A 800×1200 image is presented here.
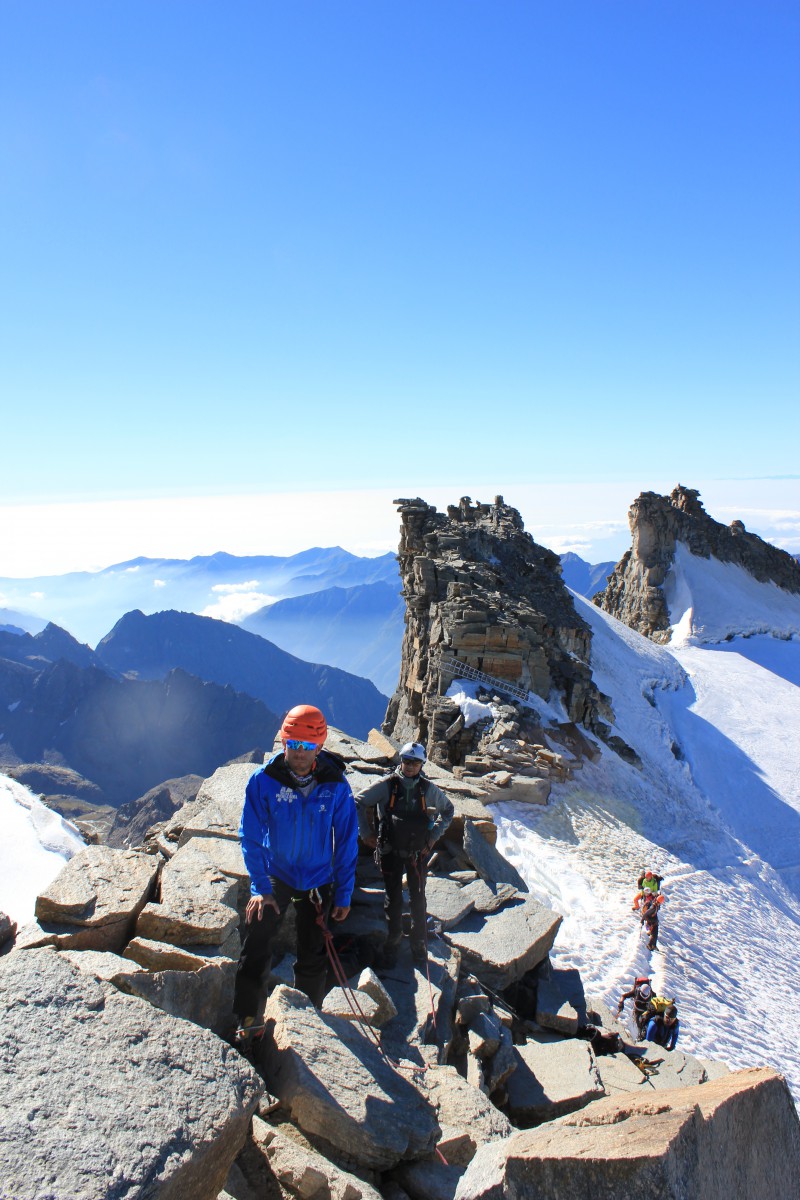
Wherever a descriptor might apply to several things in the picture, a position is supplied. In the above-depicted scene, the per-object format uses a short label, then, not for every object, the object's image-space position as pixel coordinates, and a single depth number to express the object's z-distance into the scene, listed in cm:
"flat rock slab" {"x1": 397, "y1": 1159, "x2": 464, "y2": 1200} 471
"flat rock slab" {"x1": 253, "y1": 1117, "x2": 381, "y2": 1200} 428
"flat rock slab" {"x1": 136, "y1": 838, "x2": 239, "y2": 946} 631
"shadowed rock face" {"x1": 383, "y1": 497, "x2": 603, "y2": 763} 2564
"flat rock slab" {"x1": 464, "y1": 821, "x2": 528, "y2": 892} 1120
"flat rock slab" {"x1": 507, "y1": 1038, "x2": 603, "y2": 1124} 686
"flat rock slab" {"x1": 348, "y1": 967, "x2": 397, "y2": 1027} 659
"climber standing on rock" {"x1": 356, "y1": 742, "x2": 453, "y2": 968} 798
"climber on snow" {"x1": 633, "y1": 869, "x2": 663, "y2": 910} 1465
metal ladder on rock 2475
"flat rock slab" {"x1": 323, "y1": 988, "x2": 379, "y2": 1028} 637
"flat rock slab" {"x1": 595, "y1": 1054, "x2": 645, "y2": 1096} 767
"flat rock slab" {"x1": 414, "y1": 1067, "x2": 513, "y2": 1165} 538
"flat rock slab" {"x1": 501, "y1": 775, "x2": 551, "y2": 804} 1855
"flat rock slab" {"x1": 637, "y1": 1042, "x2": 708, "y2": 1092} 815
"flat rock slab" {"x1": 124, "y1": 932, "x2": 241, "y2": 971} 589
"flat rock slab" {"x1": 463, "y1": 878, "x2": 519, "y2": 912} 1018
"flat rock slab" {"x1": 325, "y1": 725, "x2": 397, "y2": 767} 1306
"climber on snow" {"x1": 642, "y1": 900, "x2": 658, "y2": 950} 1388
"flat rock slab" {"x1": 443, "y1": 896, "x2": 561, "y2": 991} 905
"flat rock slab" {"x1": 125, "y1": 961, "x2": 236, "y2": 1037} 530
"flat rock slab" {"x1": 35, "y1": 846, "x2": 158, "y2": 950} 622
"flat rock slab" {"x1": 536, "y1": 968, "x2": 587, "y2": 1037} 909
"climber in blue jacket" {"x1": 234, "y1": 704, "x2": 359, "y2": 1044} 607
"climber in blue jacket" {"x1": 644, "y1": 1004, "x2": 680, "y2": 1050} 1080
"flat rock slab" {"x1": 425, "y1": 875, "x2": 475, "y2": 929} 952
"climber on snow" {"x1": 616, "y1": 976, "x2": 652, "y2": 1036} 1121
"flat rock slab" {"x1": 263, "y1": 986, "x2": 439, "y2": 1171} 479
